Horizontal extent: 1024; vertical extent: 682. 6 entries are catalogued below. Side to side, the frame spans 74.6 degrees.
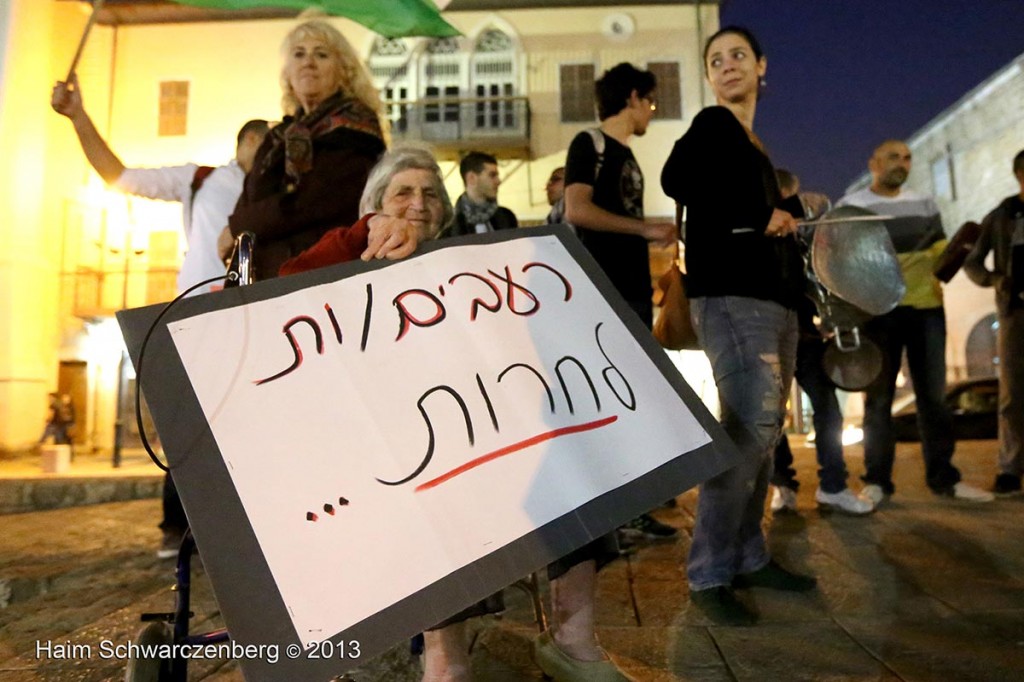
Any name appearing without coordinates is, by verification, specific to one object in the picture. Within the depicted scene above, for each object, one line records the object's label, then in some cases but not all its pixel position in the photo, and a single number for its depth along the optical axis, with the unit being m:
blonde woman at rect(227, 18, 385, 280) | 2.10
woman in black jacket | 2.23
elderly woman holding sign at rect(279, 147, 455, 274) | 1.58
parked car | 11.15
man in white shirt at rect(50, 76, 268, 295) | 3.05
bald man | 3.98
